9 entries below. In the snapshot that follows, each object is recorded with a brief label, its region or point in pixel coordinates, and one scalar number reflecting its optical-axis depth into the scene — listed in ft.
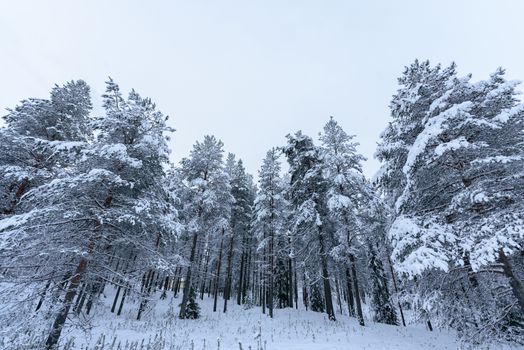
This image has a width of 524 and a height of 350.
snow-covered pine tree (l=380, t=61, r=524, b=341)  20.90
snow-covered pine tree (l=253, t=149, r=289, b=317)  65.87
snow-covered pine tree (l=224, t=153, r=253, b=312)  84.74
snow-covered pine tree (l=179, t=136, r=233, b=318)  63.82
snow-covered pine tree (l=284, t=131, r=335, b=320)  53.83
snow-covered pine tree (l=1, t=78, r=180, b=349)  24.09
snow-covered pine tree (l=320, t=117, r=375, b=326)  50.31
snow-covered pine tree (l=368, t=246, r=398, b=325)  67.10
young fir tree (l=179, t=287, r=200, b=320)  57.36
